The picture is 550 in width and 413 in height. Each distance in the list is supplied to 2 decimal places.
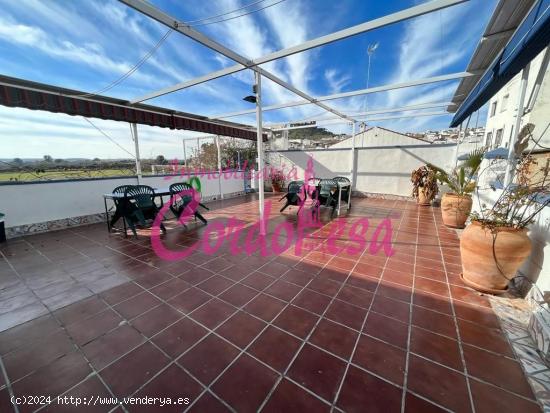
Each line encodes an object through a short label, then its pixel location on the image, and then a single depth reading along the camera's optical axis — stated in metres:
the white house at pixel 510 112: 5.81
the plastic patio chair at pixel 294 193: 5.43
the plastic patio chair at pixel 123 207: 4.02
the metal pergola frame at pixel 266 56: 2.19
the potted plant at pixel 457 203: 4.04
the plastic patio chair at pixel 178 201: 4.65
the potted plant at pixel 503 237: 2.05
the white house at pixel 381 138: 12.95
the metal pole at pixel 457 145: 6.32
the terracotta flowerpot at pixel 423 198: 6.42
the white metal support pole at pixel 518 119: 2.53
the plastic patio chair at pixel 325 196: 5.40
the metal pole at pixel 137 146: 5.48
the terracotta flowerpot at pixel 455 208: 4.14
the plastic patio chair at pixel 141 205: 4.00
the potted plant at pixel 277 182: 9.23
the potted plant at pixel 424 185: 6.29
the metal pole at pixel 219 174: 7.88
